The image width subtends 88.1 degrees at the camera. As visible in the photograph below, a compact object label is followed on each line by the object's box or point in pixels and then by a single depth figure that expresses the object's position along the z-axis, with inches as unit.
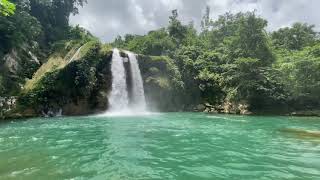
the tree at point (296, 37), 1001.9
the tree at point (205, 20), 1413.4
